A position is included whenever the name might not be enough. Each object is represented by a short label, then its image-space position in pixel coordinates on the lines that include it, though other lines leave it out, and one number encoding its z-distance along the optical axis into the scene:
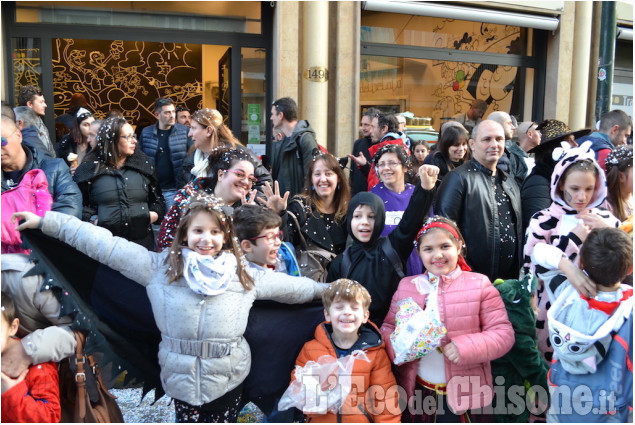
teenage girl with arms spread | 2.95
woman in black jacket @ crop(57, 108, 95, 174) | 6.24
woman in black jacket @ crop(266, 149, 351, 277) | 3.93
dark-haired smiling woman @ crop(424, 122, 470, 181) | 5.27
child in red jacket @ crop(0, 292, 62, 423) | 2.73
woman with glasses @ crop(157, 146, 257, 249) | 3.56
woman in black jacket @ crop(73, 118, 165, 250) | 4.61
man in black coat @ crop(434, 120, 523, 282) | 3.88
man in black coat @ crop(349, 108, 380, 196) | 6.17
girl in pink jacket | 3.06
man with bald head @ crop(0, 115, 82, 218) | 3.53
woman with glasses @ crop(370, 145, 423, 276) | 4.22
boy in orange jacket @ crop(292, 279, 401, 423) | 3.01
